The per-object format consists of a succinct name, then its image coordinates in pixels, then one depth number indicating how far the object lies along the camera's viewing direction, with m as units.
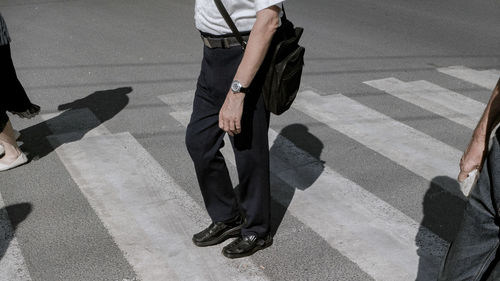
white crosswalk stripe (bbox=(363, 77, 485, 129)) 6.30
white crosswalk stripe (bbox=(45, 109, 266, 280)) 3.77
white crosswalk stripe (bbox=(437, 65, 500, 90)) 7.30
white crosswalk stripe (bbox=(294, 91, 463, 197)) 5.18
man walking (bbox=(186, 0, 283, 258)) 3.26
